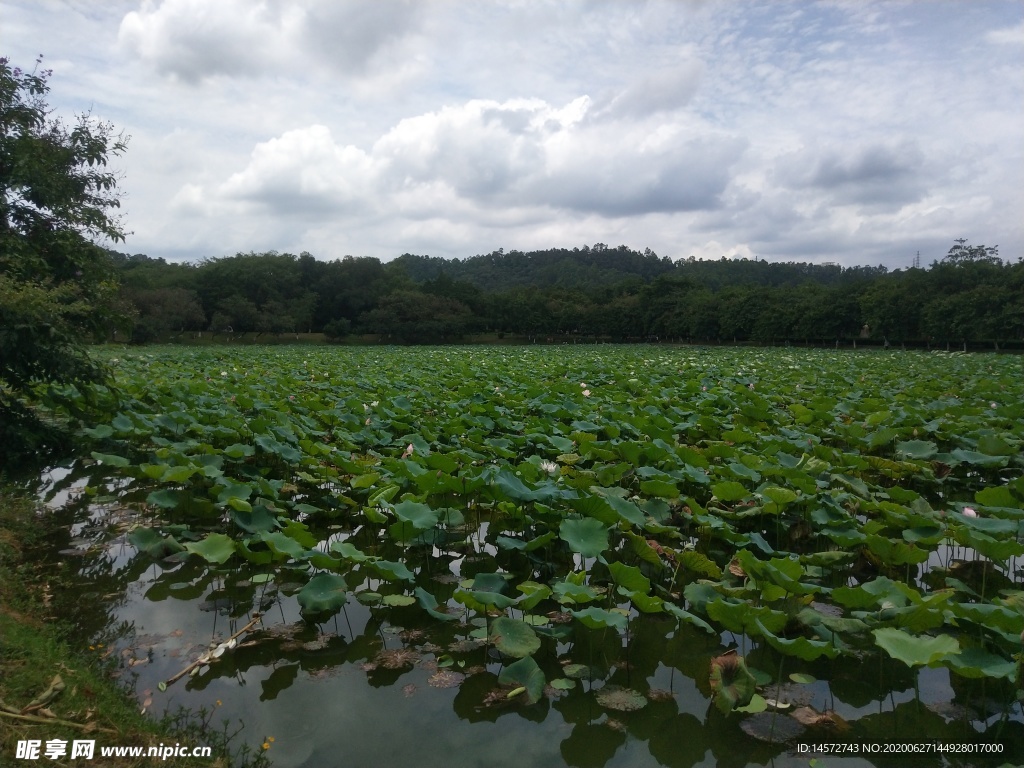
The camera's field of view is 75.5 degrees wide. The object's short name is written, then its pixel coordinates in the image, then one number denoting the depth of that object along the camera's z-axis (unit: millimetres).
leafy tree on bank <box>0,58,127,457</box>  5520
